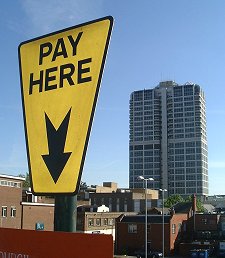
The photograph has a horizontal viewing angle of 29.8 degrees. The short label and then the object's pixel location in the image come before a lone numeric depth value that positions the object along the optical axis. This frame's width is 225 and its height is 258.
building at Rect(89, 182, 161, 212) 108.31
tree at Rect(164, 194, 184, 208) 106.31
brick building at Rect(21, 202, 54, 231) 49.94
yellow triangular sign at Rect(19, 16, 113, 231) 2.57
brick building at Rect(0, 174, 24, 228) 45.97
